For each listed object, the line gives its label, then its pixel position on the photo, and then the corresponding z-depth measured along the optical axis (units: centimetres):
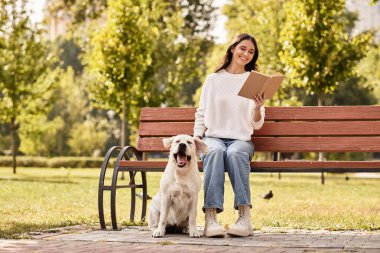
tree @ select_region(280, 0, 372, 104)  2208
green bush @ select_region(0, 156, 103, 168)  4316
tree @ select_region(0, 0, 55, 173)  2756
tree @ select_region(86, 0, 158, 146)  2436
